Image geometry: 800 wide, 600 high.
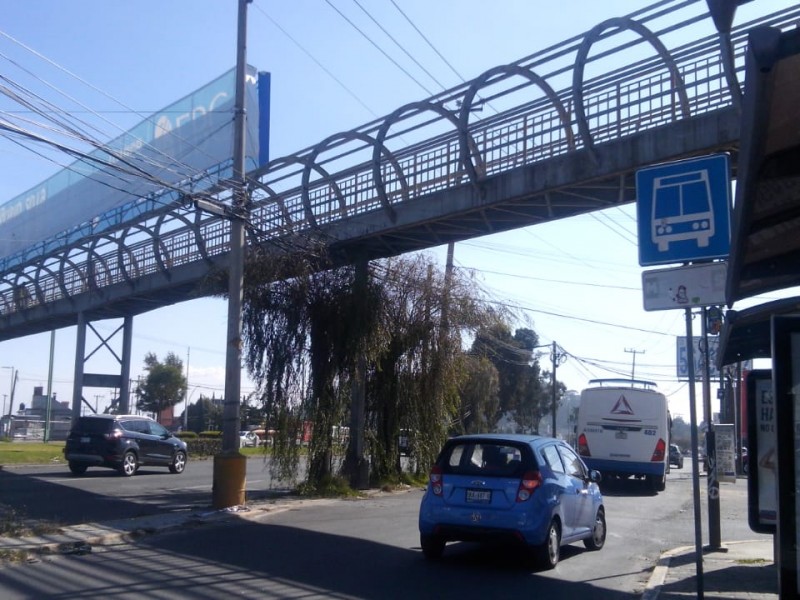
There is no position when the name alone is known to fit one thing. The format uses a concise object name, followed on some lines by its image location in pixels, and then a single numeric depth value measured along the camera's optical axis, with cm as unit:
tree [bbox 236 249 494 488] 1922
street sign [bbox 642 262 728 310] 773
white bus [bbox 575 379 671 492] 2628
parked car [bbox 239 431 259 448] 5836
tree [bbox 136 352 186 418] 6044
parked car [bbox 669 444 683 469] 5021
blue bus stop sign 787
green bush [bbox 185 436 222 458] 3731
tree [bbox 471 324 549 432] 4981
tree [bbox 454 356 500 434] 3200
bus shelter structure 421
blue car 1066
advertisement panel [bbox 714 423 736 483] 1512
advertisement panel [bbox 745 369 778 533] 820
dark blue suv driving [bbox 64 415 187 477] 2405
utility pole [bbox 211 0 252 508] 1547
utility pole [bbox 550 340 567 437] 4984
